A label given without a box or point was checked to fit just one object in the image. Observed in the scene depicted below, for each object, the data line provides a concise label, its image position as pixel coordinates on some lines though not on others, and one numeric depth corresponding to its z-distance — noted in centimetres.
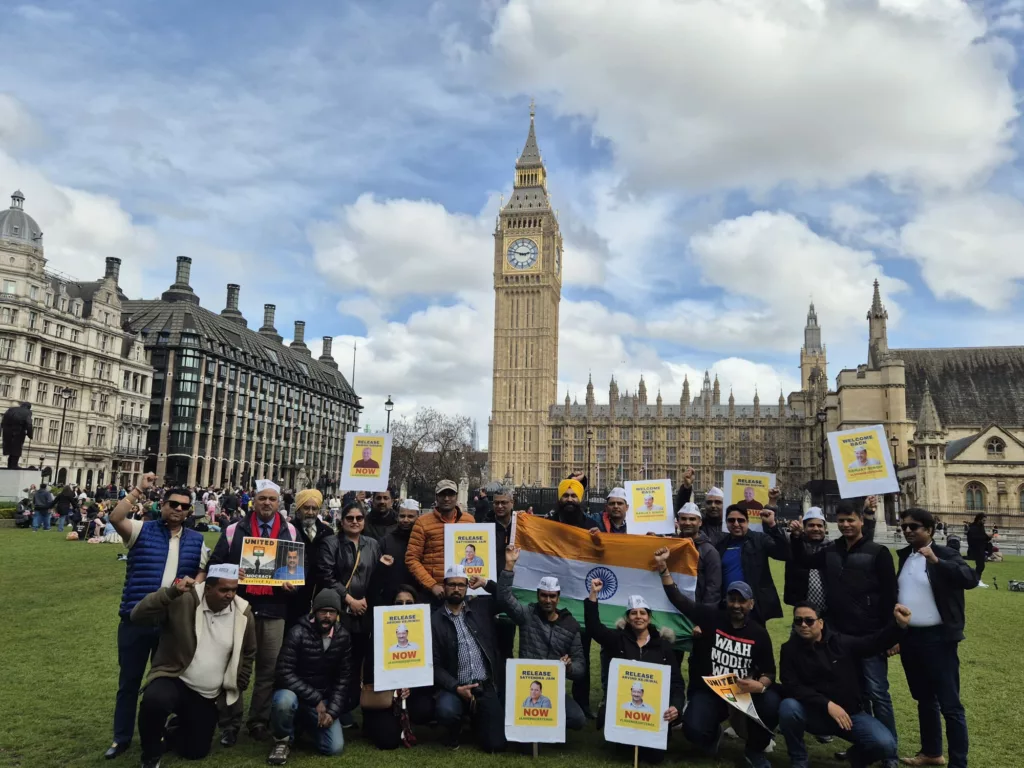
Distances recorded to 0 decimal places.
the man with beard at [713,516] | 839
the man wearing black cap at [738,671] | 639
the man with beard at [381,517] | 905
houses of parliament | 9000
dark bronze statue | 2592
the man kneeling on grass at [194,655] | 606
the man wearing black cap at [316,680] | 630
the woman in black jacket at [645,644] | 672
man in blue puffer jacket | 631
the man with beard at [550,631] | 699
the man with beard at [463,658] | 680
